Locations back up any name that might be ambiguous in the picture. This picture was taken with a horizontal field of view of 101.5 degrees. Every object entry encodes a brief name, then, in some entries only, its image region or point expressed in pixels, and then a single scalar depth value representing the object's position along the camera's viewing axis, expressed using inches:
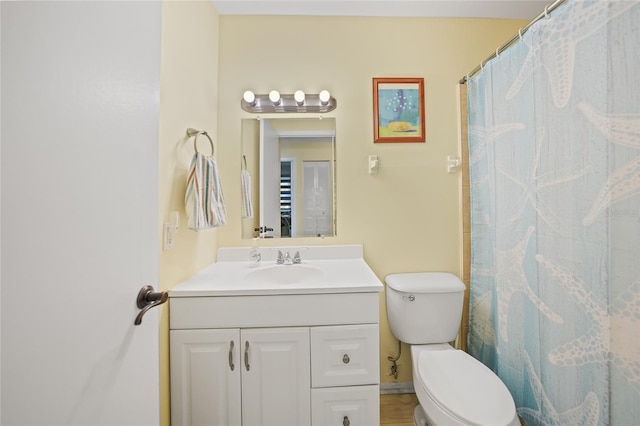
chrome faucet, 61.8
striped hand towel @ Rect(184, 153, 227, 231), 47.0
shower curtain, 33.0
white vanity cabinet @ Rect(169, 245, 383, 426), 42.6
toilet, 39.3
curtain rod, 41.0
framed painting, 66.1
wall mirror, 66.4
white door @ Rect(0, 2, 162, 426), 15.2
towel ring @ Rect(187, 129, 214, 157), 49.8
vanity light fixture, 65.2
